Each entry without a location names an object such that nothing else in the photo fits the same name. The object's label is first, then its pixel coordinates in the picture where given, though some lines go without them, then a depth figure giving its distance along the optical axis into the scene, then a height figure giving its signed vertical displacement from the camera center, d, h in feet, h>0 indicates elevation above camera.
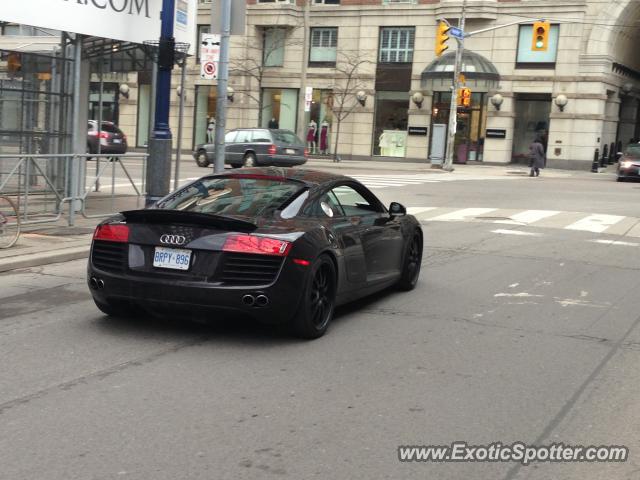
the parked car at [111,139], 114.11 -3.87
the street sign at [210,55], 49.32 +3.97
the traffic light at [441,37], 100.53 +12.41
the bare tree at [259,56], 147.74 +12.35
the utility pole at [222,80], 45.60 +2.26
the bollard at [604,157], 134.31 -1.93
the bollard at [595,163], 127.44 -2.85
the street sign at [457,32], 106.22 +13.77
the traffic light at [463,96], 114.62 +5.74
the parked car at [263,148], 100.42 -3.20
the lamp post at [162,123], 37.37 -0.37
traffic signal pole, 114.73 +4.71
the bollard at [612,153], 141.18 -1.31
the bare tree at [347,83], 141.79 +8.00
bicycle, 33.52 -4.97
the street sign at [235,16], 46.42 +6.06
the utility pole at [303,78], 126.72 +7.57
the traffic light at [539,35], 97.14 +12.86
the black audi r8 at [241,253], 20.34 -3.49
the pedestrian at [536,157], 111.75 -2.24
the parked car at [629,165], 102.12 -2.30
